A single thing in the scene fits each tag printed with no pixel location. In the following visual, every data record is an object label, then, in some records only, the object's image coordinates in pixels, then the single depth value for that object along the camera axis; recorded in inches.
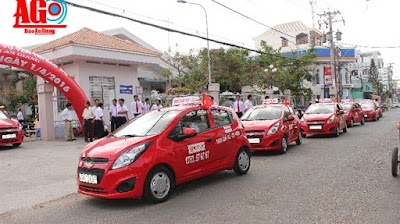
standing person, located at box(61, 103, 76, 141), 647.1
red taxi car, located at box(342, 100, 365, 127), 821.2
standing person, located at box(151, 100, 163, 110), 681.2
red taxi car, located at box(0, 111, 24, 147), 548.4
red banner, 574.9
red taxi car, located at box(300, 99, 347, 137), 591.5
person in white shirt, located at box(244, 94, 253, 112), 772.0
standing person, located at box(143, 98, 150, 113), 697.6
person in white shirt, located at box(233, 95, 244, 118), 751.7
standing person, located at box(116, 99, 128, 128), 648.4
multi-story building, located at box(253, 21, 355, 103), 1912.0
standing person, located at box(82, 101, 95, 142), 609.6
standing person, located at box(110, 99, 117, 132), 650.8
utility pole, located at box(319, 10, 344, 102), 1299.2
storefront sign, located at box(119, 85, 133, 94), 816.3
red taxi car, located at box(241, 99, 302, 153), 426.9
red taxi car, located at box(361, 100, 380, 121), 1020.5
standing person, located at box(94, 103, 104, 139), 610.9
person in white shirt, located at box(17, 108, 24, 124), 835.1
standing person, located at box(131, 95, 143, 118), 676.7
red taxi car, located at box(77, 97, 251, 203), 235.1
